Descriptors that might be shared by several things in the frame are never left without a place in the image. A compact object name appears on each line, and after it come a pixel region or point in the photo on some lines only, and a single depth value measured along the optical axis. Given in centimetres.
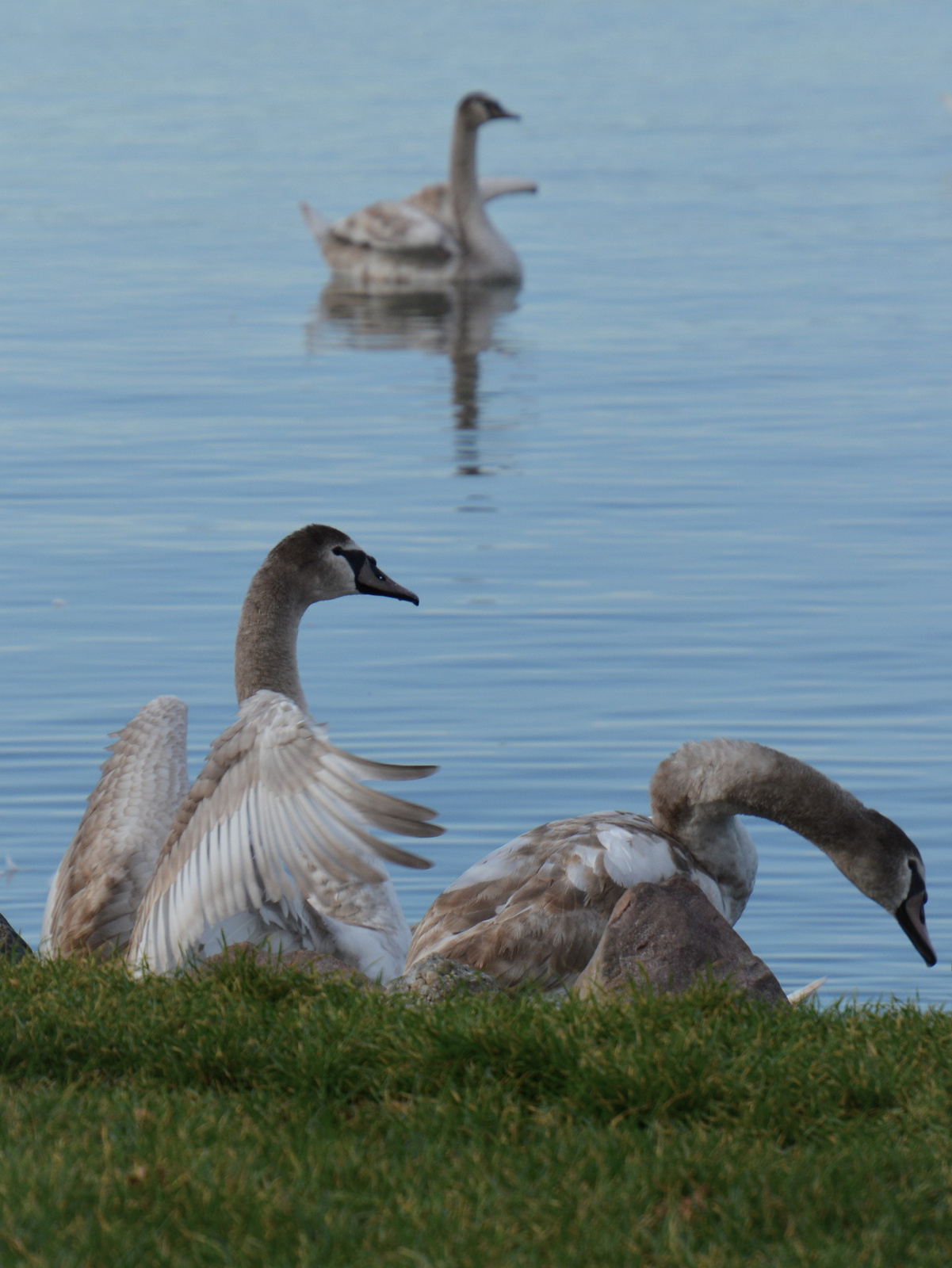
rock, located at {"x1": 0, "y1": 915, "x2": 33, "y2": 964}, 1263
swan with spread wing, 1080
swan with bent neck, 1245
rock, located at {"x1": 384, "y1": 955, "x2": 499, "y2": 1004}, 1157
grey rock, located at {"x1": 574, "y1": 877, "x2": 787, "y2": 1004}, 1155
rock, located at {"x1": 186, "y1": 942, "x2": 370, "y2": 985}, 1168
